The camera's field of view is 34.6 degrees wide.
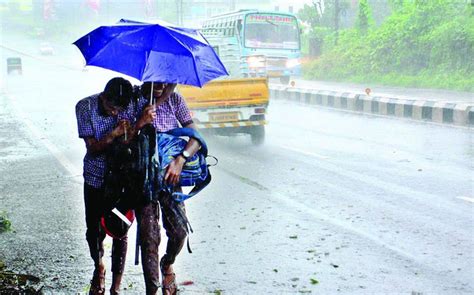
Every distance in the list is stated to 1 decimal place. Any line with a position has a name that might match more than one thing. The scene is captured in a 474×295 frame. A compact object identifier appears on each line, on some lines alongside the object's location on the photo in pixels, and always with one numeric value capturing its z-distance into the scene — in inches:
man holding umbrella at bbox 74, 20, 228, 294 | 162.6
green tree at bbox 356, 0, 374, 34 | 1483.8
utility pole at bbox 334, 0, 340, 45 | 1536.8
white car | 3006.9
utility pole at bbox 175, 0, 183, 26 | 2267.0
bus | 1239.5
